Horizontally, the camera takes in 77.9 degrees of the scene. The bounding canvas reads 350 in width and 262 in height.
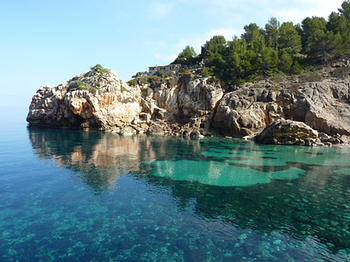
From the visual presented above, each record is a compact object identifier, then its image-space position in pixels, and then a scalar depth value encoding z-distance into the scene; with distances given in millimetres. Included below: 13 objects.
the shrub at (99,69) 75612
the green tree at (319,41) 63812
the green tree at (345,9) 73750
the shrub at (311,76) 58725
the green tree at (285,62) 64750
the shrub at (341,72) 58562
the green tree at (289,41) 71250
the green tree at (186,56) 90081
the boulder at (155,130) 63625
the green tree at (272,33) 75431
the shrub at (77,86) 65375
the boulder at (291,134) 44781
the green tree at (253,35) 70062
